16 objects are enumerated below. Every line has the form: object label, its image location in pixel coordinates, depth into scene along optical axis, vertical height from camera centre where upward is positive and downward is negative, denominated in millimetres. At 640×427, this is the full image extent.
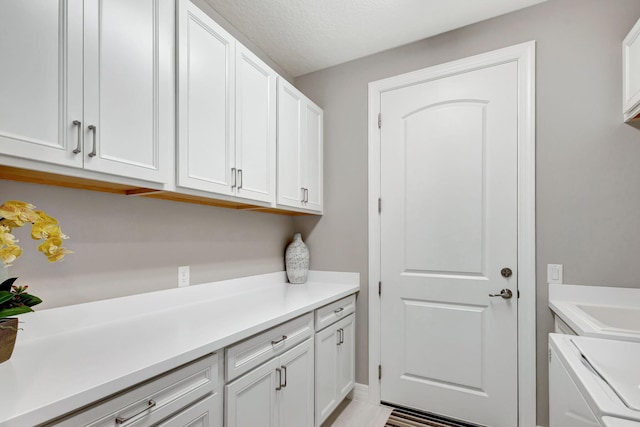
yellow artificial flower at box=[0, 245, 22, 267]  882 -111
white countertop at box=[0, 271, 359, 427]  793 -455
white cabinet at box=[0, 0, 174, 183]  959 +450
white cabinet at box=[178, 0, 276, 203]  1467 +531
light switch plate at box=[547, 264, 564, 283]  1904 -347
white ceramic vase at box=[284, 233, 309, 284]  2546 -378
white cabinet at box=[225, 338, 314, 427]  1306 -826
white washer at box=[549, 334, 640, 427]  773 -479
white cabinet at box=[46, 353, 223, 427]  853 -576
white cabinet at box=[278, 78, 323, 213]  2158 +472
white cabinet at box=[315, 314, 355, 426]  1909 -993
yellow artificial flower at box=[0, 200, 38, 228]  906 +1
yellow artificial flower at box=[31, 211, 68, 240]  929 -42
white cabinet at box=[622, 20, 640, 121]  1566 +725
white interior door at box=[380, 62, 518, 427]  2053 -202
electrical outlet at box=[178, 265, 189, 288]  1759 -340
